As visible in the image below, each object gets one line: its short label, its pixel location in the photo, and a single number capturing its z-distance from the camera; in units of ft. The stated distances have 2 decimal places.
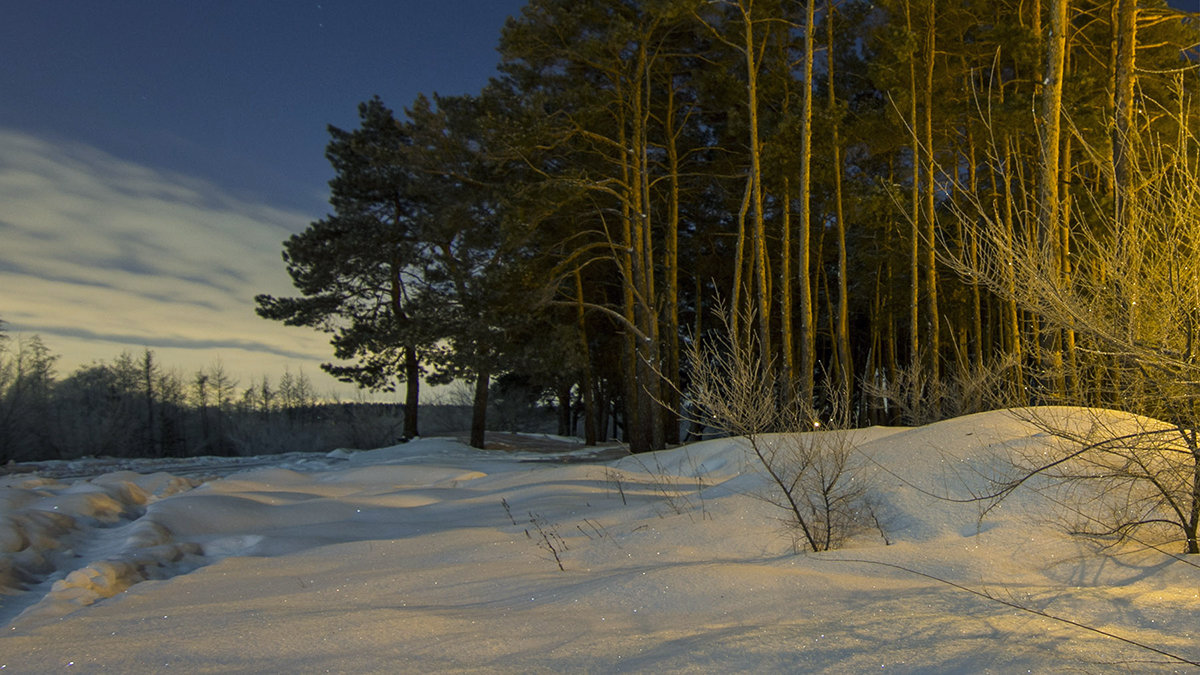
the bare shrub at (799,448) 16.33
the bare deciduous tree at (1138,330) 11.42
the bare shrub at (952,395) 31.32
